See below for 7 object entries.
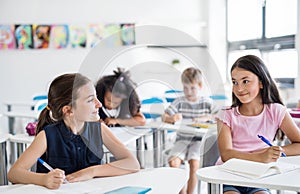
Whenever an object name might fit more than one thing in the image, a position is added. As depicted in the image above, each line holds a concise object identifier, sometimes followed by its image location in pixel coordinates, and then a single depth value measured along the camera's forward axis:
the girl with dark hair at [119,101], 1.97
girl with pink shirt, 1.82
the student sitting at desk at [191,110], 2.64
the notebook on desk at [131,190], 1.19
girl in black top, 1.48
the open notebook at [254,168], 1.29
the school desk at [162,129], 1.97
